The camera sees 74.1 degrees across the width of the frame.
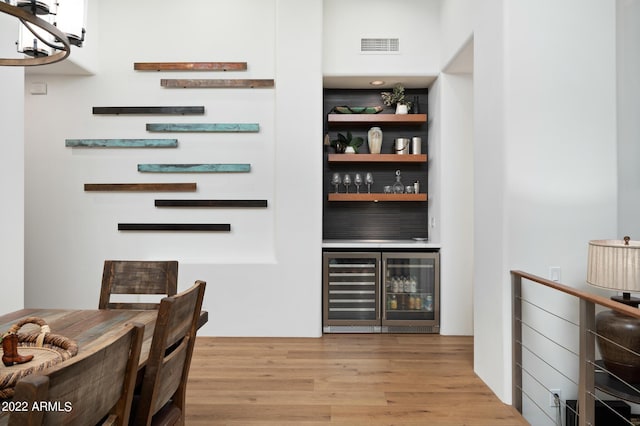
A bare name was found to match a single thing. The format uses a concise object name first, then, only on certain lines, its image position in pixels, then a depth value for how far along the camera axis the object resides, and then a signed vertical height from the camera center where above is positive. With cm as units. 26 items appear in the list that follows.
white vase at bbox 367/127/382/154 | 454 +80
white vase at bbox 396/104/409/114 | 451 +112
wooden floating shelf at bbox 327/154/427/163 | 444 +59
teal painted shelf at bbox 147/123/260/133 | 426 +86
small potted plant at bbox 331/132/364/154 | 456 +76
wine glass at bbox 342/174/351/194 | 454 +36
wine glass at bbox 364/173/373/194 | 453 +37
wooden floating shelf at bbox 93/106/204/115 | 426 +104
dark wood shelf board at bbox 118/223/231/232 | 423 -14
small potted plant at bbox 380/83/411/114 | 452 +124
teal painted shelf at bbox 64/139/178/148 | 425 +70
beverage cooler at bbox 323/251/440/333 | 423 -78
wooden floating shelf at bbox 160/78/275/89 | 425 +131
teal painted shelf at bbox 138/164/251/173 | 425 +45
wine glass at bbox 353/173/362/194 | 451 +37
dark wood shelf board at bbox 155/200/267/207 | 423 +10
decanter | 461 +29
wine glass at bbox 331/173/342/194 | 460 +37
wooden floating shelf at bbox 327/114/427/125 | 443 +100
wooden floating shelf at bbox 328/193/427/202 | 445 +18
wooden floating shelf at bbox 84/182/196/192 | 425 +26
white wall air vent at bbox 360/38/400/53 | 433 +173
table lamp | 212 -42
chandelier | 167 +78
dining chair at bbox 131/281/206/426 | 131 -50
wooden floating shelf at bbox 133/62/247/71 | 425 +148
